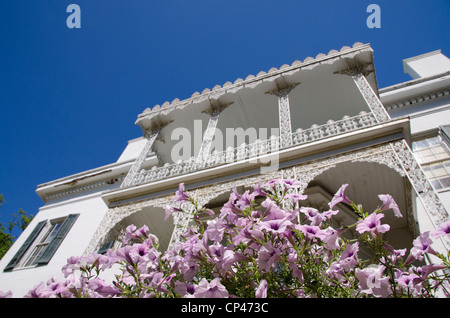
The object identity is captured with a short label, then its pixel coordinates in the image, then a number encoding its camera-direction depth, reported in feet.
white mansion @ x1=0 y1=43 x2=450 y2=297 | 20.11
